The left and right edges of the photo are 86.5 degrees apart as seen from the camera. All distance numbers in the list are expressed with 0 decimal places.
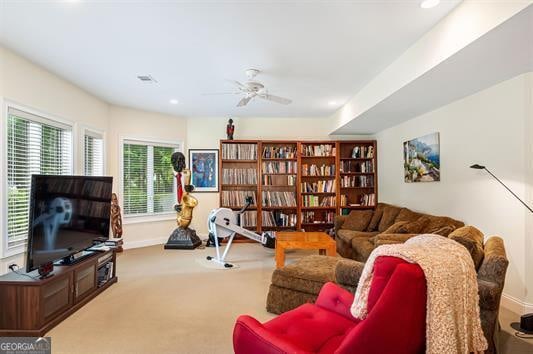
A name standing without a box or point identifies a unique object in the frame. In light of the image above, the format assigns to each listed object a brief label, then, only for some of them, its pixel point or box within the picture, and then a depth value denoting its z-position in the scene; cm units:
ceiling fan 346
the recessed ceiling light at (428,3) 212
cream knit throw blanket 116
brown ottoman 258
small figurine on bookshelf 581
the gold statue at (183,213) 535
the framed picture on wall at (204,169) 603
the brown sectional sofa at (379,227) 339
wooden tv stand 232
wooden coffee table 362
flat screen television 242
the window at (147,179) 541
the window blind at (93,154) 458
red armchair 110
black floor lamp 240
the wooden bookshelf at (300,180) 584
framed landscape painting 392
